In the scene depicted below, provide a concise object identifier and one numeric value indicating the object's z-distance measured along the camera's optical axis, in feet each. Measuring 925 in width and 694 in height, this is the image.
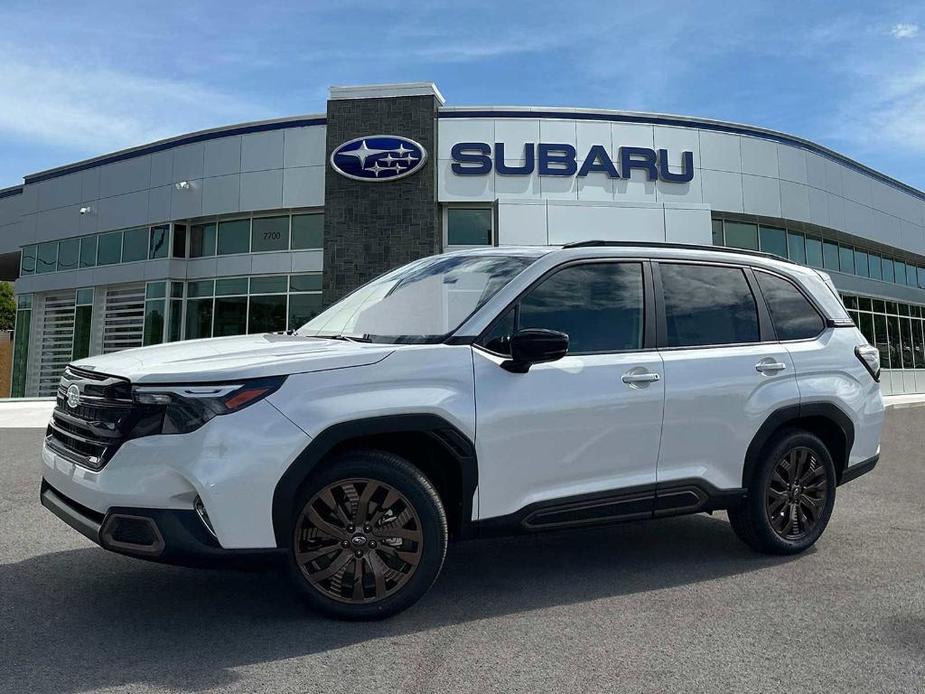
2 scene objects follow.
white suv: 10.39
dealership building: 67.77
